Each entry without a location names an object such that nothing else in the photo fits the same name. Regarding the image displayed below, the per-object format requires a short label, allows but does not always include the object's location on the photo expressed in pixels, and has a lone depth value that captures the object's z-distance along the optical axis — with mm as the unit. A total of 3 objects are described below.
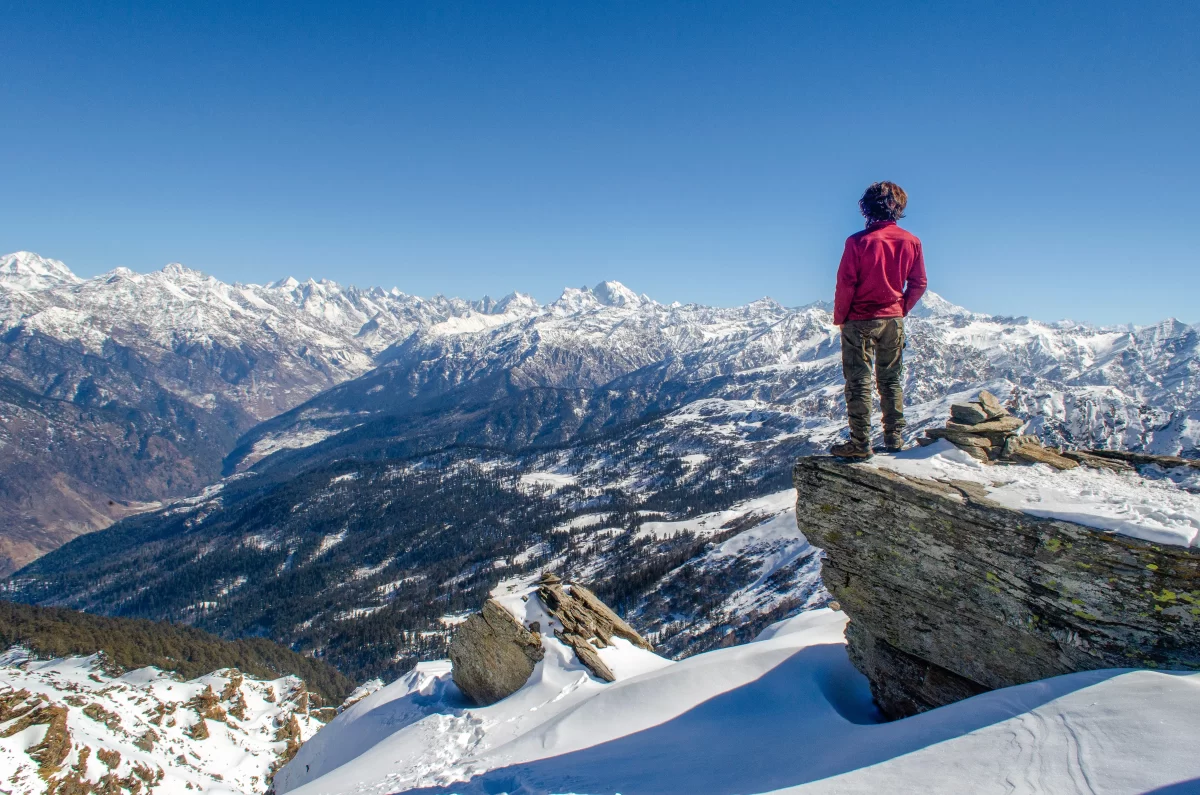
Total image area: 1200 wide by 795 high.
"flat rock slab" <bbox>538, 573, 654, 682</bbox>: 23298
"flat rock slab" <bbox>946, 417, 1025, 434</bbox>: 13922
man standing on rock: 12000
